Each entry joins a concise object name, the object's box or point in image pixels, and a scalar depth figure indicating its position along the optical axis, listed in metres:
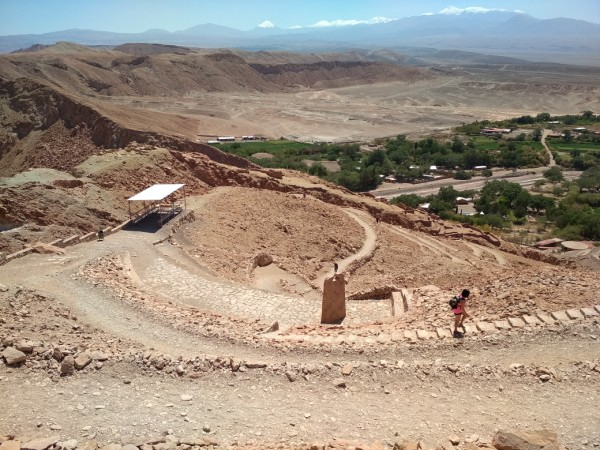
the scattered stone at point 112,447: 6.52
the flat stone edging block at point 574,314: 9.38
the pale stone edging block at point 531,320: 9.41
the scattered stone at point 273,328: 10.86
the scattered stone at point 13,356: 8.13
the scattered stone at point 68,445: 6.54
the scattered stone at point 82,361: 8.19
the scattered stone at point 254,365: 8.45
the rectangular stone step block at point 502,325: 9.38
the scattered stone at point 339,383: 8.10
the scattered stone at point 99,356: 8.41
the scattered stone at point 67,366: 8.08
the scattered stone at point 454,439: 6.80
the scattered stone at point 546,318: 9.37
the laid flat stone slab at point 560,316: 9.38
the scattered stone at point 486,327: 9.39
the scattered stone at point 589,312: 9.38
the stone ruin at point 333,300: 12.53
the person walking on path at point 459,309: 9.35
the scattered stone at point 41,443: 6.38
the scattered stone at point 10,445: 6.20
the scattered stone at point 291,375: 8.25
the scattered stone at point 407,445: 6.46
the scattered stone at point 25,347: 8.34
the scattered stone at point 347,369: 8.34
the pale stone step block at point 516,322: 9.38
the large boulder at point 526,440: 6.37
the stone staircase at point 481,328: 9.37
